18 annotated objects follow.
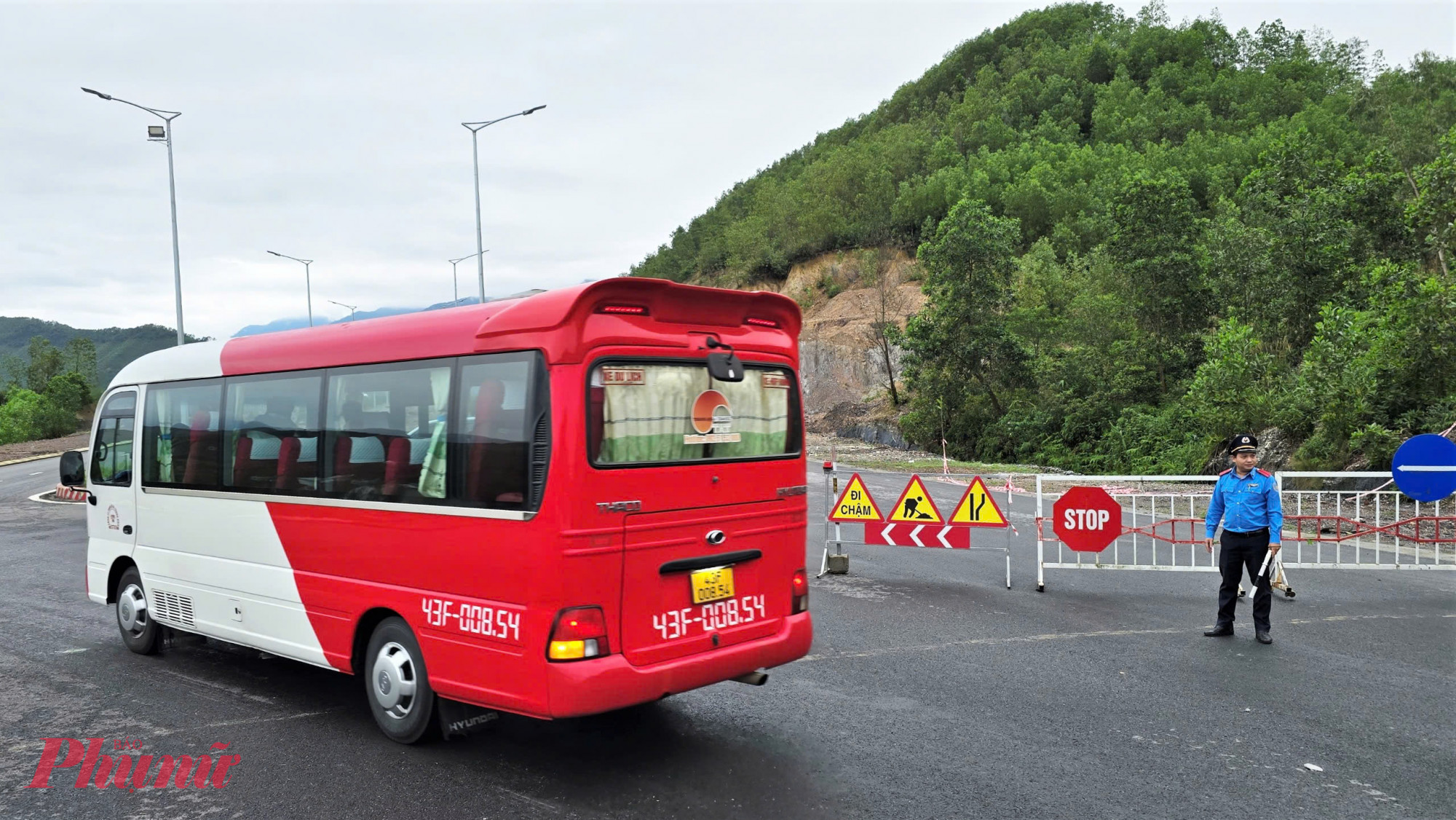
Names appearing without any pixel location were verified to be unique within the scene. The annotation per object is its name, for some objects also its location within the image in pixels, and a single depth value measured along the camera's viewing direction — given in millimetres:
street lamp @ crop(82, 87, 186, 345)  25156
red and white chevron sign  10773
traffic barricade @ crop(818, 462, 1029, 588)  10594
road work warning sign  10820
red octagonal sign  10109
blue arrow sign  9078
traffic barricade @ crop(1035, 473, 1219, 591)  10156
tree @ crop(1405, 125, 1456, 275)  18578
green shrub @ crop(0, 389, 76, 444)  84562
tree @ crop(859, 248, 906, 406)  52406
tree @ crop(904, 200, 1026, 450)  38188
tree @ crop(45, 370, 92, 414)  96000
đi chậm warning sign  11086
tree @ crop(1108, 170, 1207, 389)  32531
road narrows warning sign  10562
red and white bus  4879
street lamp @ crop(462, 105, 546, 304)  33219
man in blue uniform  8180
